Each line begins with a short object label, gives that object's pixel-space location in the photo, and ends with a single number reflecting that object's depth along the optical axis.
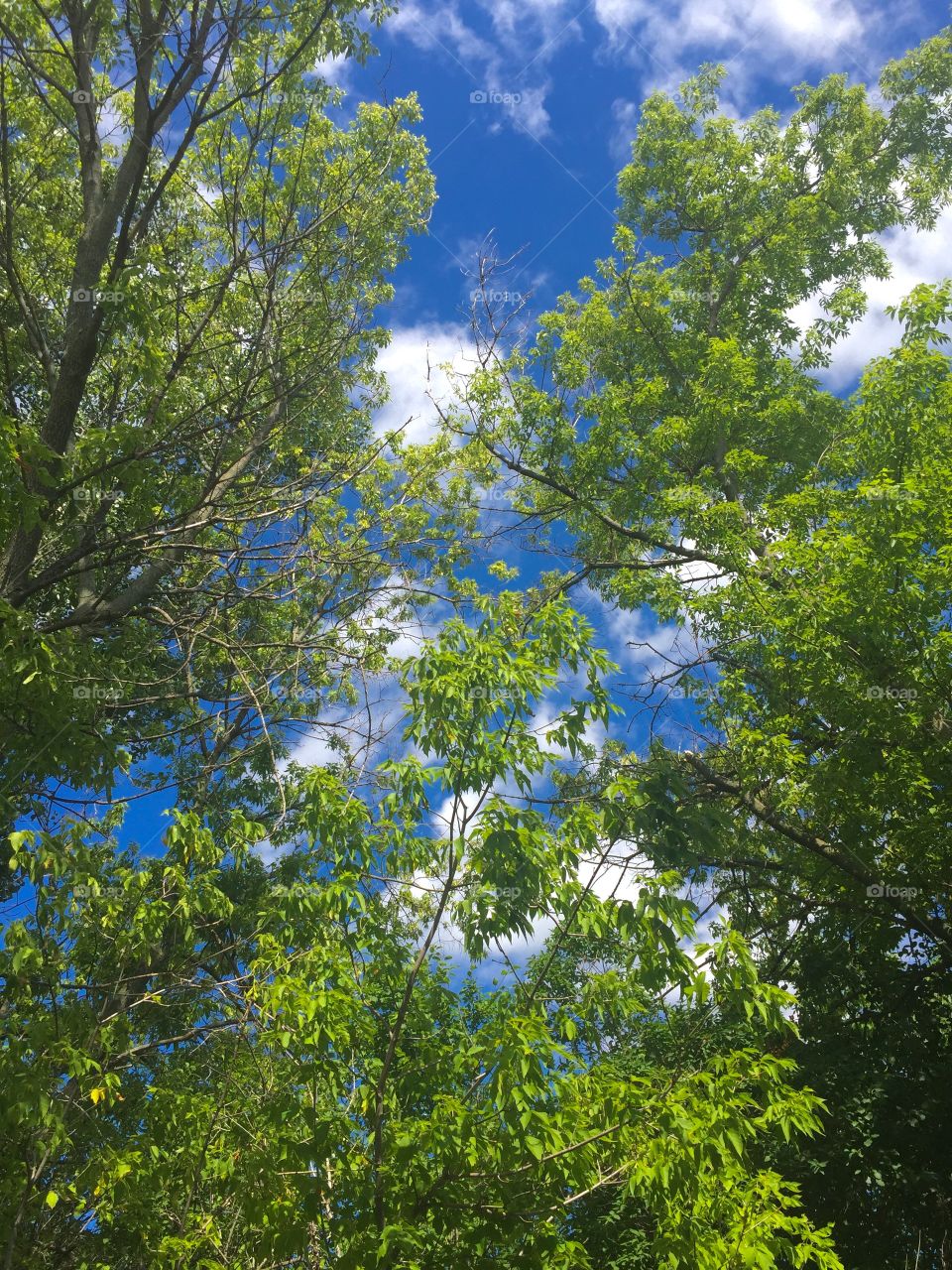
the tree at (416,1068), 4.41
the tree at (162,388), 5.59
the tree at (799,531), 8.12
